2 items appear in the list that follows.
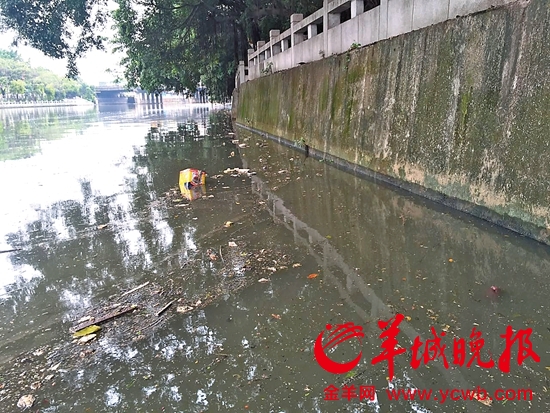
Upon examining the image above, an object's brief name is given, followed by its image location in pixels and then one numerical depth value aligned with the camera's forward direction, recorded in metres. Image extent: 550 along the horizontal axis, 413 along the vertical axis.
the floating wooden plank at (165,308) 2.78
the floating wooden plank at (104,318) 2.67
